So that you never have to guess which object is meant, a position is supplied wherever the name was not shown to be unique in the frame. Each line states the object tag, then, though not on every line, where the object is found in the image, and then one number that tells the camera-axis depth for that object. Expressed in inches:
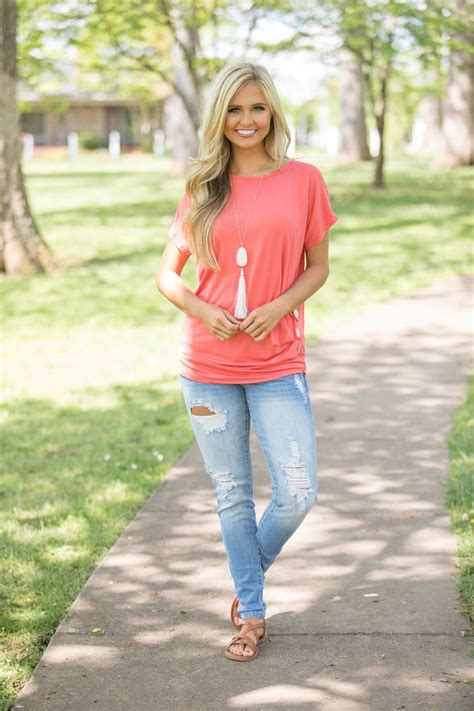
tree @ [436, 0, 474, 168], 857.5
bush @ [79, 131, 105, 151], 1915.6
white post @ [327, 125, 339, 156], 1827.6
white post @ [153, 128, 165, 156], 1734.7
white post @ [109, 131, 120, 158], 1777.1
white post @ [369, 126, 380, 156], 2166.6
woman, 134.6
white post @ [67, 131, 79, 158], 1801.2
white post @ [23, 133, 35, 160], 1775.3
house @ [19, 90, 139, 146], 2229.3
